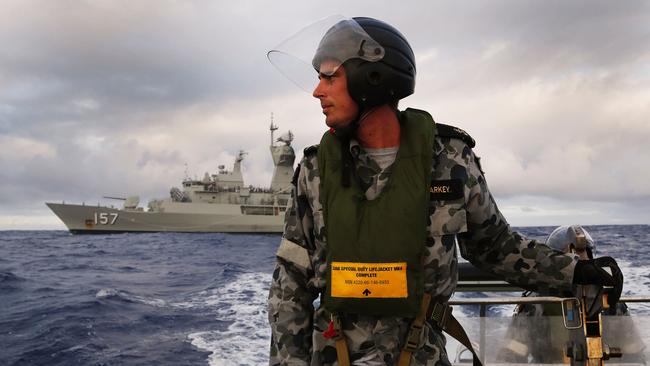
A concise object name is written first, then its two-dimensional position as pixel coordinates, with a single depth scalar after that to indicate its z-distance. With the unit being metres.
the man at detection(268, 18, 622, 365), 1.42
